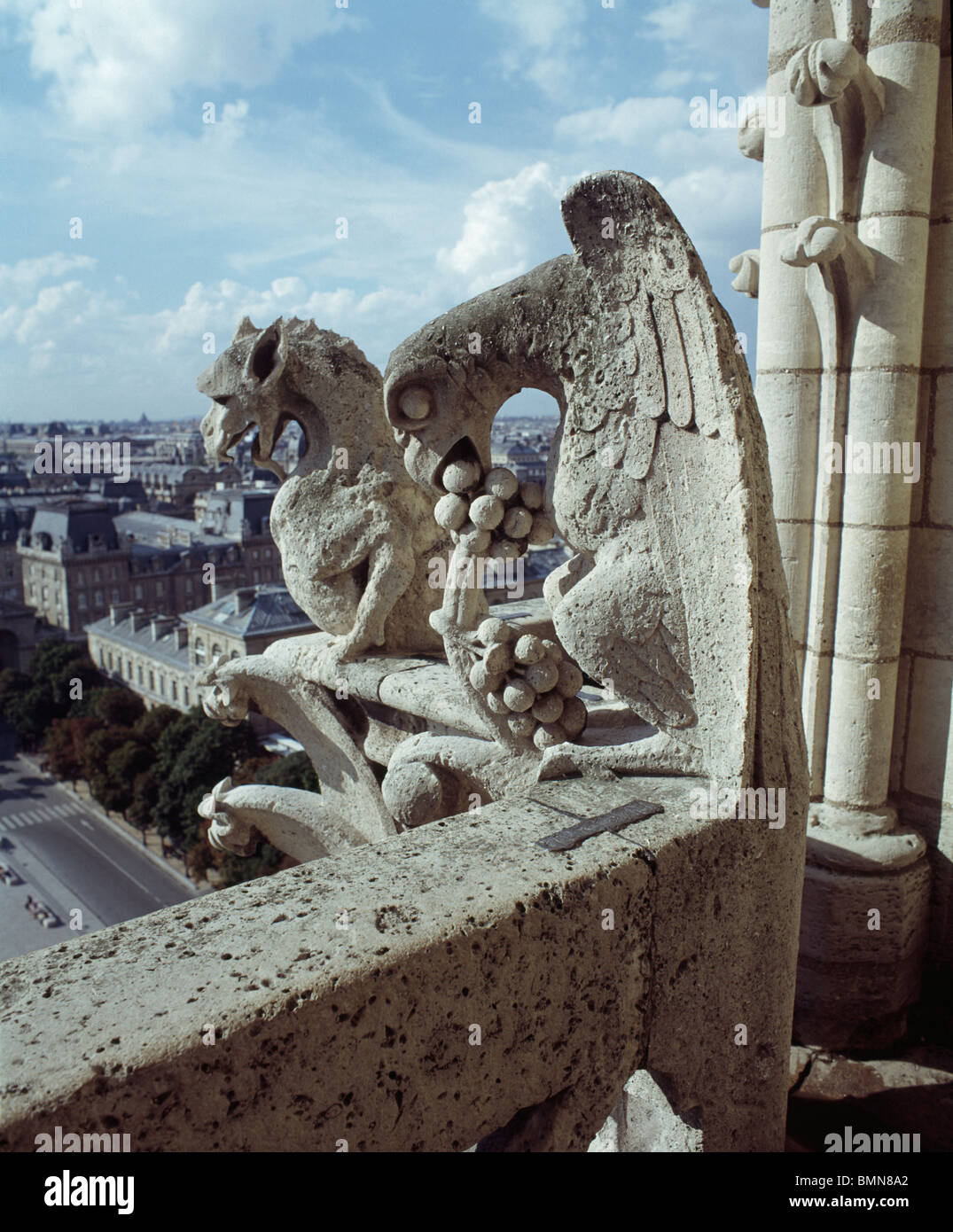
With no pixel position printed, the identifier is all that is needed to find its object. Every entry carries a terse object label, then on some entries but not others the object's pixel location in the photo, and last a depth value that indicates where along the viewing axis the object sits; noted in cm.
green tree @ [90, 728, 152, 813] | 3956
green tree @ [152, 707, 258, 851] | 3500
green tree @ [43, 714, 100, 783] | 4503
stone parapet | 187
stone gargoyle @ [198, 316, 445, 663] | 456
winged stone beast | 274
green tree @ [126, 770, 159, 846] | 3759
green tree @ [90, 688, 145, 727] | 4550
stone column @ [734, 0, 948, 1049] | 438
